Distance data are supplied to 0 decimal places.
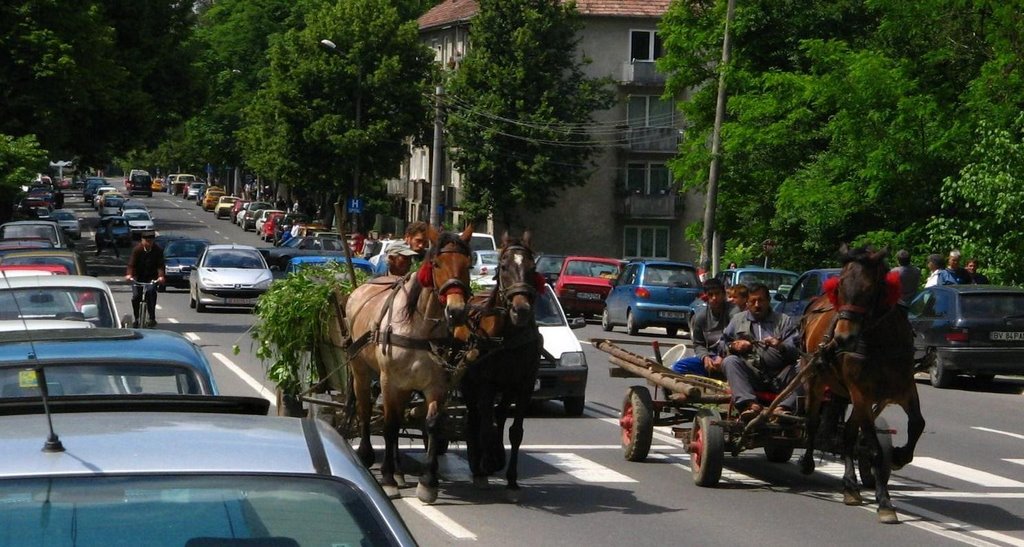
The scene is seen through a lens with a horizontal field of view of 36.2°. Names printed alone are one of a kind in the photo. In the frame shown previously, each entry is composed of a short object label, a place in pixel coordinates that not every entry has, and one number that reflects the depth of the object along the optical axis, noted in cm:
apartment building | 7350
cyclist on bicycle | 2536
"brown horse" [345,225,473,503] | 1144
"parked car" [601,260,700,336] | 3516
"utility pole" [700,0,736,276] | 4138
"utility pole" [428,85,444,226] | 5038
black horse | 1155
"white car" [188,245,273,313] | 3609
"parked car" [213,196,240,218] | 10994
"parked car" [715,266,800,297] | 3400
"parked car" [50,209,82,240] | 7702
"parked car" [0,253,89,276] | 2481
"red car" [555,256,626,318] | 4116
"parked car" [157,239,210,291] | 4566
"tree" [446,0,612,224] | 6425
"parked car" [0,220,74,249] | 4212
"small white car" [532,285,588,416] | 1788
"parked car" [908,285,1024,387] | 2405
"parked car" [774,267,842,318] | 2719
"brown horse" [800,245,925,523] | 1137
